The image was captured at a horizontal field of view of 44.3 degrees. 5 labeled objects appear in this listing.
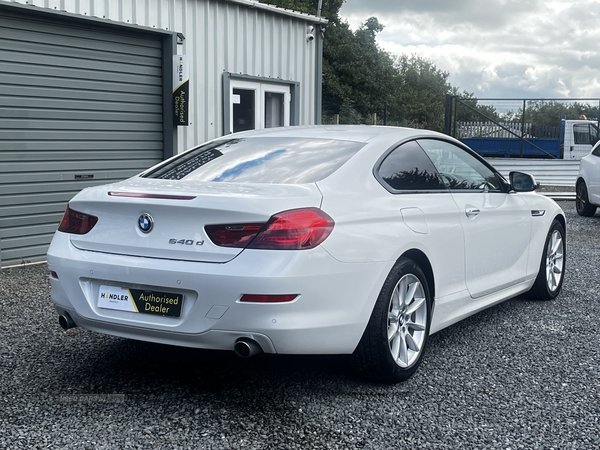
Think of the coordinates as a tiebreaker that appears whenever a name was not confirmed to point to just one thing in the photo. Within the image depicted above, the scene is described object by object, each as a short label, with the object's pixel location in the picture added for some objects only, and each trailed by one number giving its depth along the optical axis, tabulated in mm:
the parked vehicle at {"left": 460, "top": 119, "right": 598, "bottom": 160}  23922
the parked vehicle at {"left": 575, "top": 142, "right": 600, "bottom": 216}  13344
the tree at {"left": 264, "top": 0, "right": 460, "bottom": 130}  50656
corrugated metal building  8391
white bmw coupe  3580
